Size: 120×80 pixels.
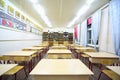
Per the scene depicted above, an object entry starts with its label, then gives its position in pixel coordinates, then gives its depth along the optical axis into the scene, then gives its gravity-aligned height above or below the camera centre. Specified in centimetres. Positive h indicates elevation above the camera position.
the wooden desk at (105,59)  169 -52
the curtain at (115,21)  200 +68
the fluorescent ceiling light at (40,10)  286 +165
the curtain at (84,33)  452 +57
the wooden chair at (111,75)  119 -73
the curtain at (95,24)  304 +89
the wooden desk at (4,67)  89 -47
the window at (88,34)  429 +48
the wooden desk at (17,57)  171 -49
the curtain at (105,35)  251 +26
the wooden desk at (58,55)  192 -48
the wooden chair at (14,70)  130 -71
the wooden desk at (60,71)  81 -45
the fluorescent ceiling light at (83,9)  257 +168
